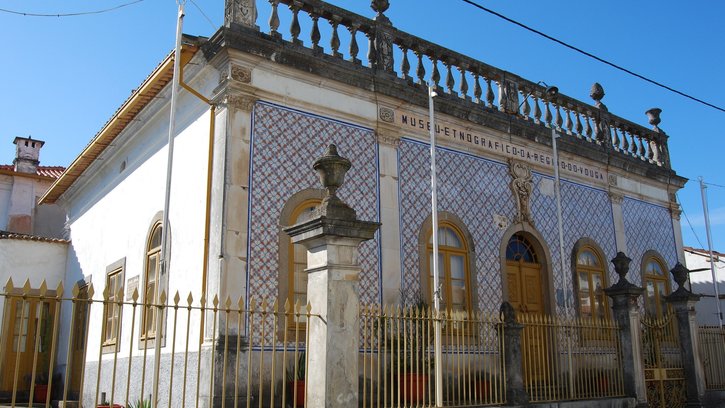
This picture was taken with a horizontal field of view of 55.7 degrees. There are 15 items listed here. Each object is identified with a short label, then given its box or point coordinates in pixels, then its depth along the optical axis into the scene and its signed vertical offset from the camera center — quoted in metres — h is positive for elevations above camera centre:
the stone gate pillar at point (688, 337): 12.07 +0.52
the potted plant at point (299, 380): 8.65 -0.14
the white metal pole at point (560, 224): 12.99 +2.70
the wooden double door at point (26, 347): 14.36 +0.47
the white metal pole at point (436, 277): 8.12 +1.25
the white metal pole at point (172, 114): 8.93 +3.28
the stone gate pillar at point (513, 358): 9.24 +0.12
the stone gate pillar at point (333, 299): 6.14 +0.63
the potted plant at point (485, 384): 8.91 -0.24
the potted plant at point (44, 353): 14.65 +0.37
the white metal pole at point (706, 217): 16.55 +3.54
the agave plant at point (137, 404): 9.47 -0.48
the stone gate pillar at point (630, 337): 10.84 +0.46
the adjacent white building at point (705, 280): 21.53 +2.81
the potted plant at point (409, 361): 8.98 +0.09
